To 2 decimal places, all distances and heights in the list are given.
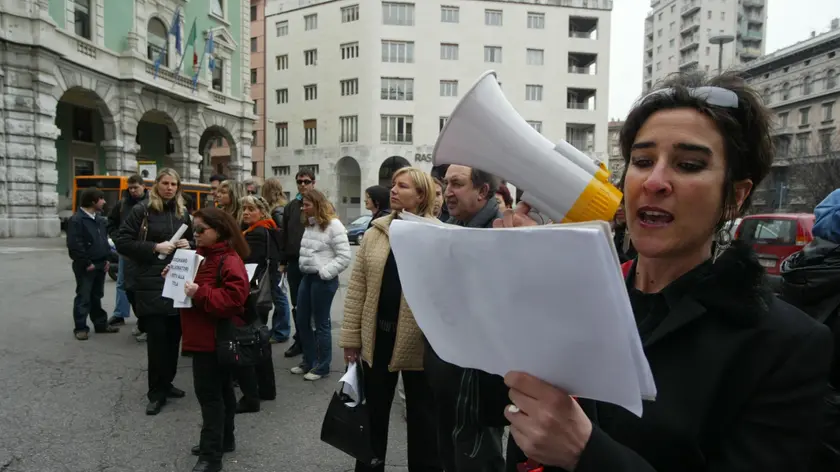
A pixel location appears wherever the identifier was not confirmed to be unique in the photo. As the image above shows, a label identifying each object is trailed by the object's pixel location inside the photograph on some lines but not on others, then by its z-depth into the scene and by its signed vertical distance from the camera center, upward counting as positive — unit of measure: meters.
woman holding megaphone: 0.85 -0.25
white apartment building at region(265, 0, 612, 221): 36.62 +9.88
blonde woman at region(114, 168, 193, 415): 4.24 -0.55
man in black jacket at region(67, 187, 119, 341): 6.14 -0.68
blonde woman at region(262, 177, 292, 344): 6.05 -1.02
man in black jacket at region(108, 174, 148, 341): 5.93 -0.01
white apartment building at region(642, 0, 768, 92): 66.62 +25.02
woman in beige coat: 2.86 -0.80
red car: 9.85 -0.50
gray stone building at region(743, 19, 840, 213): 34.44 +10.00
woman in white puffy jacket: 4.91 -0.67
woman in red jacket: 3.27 -0.74
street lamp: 15.26 +5.27
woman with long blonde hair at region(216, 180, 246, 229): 5.49 +0.07
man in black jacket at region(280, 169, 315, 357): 5.65 -0.36
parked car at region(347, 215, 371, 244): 20.44 -0.94
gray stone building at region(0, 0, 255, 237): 17.48 +4.81
